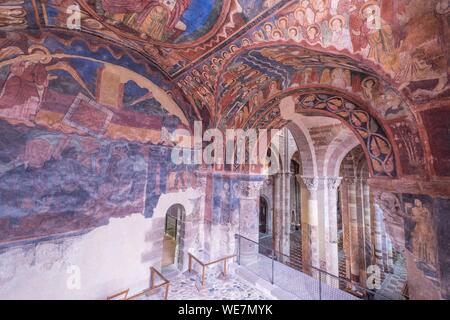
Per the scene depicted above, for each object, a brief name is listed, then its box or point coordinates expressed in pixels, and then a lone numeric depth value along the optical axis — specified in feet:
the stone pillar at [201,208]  22.15
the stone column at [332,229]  29.41
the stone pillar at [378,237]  36.29
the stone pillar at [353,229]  36.06
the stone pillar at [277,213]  39.68
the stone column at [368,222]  36.50
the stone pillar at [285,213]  39.09
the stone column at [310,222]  29.76
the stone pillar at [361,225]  35.73
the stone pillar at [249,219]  21.03
